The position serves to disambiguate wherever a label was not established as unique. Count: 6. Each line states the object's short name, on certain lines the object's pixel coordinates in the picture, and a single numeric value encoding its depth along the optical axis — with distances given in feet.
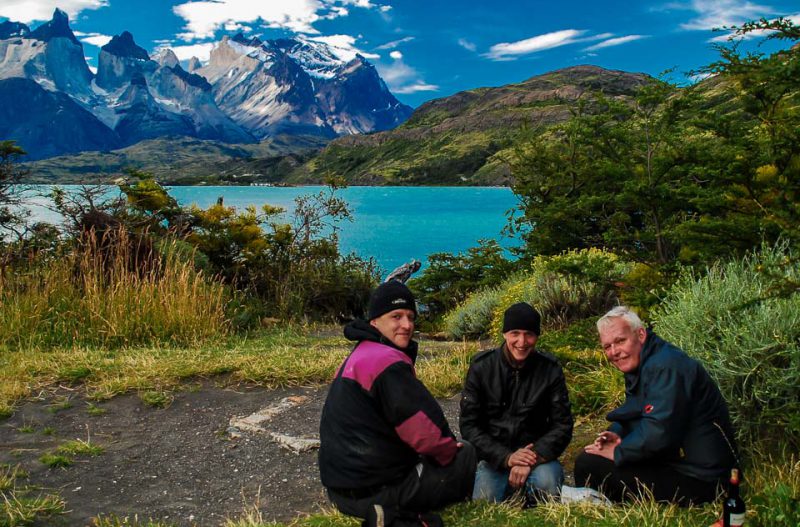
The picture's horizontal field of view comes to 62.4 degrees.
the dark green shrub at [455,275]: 49.52
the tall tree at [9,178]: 35.17
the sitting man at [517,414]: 13.19
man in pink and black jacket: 10.71
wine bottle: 9.48
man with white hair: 11.39
